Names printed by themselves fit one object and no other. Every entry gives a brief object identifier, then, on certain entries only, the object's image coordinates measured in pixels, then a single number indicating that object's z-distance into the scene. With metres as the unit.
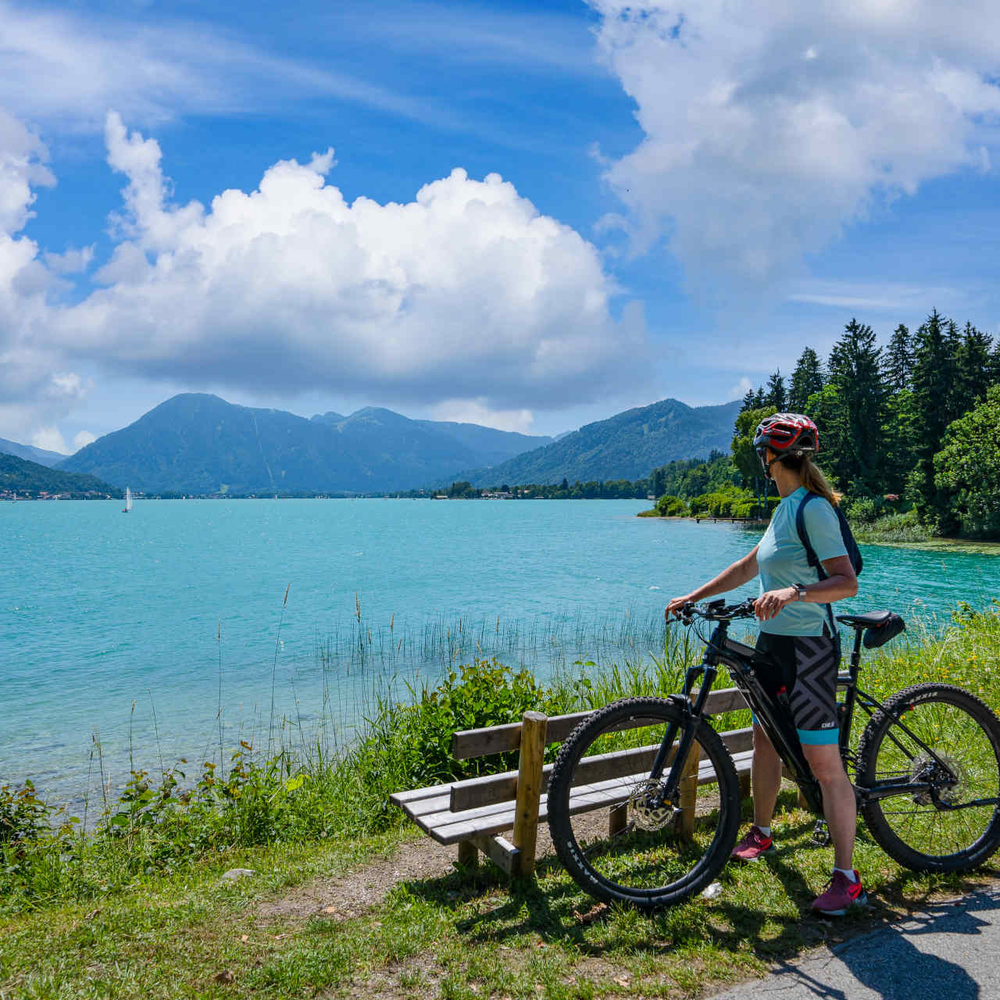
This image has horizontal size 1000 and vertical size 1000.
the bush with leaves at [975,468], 54.75
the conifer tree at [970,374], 61.47
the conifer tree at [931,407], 62.37
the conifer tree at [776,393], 98.47
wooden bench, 4.23
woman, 3.78
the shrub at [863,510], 68.88
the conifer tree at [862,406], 72.00
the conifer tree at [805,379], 95.00
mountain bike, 3.96
